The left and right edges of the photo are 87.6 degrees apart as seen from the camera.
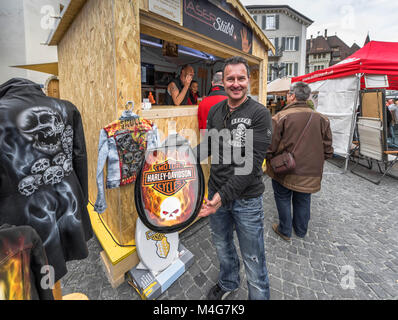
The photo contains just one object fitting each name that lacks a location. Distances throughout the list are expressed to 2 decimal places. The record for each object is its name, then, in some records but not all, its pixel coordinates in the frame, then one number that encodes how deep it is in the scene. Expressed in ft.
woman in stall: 14.32
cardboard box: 7.32
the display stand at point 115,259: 7.87
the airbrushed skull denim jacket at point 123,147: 7.13
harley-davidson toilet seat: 5.56
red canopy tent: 18.75
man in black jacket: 5.36
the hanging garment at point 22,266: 2.08
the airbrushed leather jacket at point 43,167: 4.48
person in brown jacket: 9.53
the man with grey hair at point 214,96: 9.50
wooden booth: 7.50
